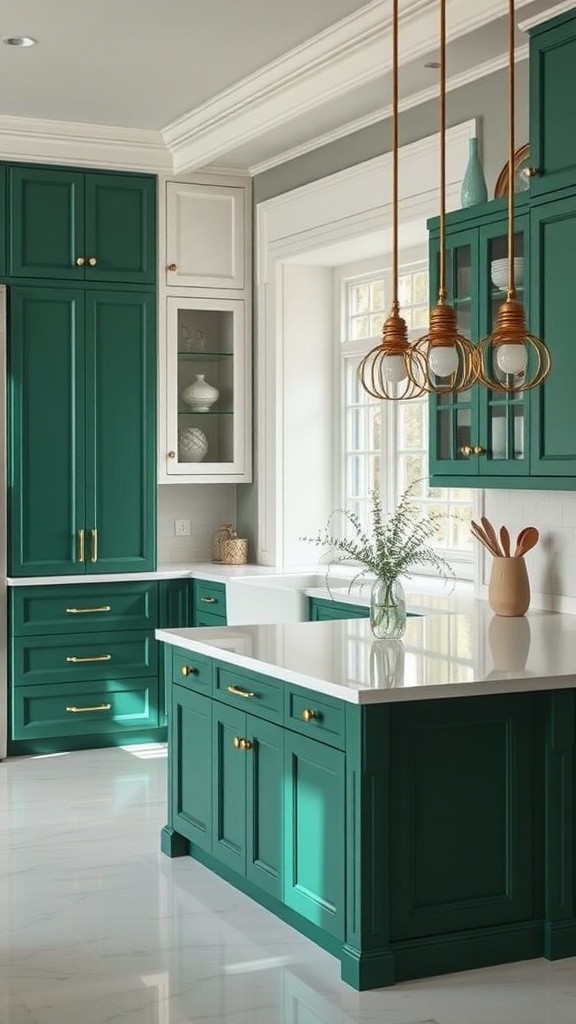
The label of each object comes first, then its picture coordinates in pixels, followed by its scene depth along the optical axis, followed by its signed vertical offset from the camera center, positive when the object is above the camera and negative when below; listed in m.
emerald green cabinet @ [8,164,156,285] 6.38 +1.28
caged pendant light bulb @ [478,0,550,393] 3.15 +0.37
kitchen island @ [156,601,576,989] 3.43 -0.84
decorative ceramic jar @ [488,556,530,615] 4.57 -0.35
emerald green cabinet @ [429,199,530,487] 4.49 +0.29
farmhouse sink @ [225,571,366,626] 5.85 -0.49
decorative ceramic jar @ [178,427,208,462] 6.81 +0.21
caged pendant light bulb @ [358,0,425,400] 3.51 +0.37
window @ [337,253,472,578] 5.91 +0.28
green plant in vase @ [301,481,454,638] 3.98 -0.28
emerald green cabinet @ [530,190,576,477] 4.19 +0.51
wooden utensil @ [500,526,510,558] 4.72 -0.19
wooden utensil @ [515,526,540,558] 4.67 -0.19
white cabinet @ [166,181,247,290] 6.74 +1.29
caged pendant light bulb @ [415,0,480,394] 3.36 +0.38
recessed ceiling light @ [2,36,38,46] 5.15 +1.73
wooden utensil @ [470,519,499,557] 4.75 -0.19
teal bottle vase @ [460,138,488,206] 4.72 +1.07
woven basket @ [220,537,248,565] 6.83 -0.33
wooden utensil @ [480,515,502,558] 4.76 -0.17
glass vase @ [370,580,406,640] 4.02 -0.37
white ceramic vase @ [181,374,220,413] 6.82 +0.47
